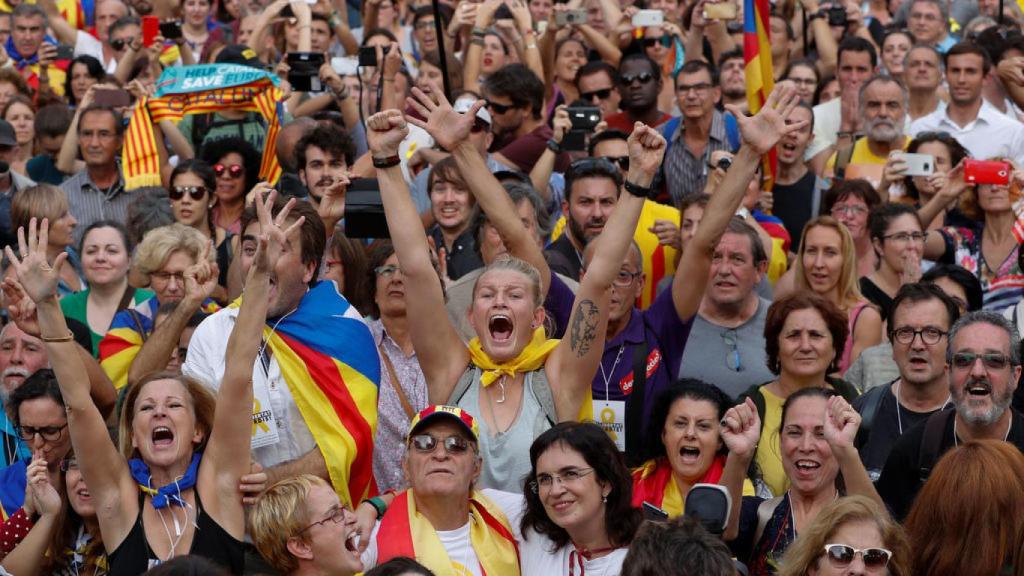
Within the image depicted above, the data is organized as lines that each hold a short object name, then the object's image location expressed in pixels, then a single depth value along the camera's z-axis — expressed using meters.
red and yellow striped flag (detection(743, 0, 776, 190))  20.00
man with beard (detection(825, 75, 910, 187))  19.53
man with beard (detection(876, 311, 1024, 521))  12.05
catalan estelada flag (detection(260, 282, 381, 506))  12.69
